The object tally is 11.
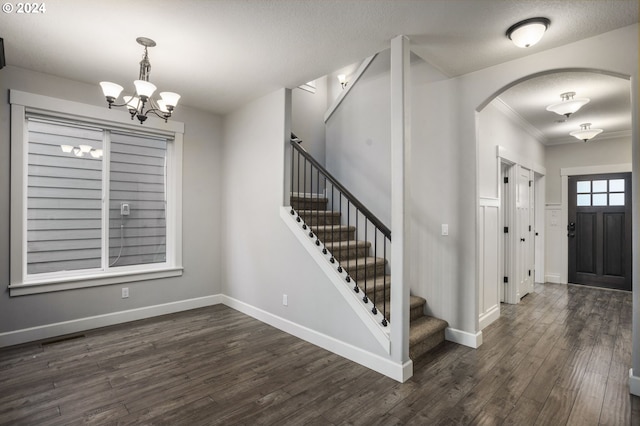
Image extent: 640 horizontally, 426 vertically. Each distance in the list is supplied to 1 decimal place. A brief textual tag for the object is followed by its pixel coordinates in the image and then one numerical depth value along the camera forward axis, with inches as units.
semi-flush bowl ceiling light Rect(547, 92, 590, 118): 148.2
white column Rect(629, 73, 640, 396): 91.2
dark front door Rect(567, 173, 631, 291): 226.1
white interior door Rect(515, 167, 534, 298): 193.9
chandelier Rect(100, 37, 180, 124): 97.7
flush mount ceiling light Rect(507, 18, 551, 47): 89.3
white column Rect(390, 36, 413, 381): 101.1
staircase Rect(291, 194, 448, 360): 120.3
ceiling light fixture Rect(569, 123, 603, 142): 198.5
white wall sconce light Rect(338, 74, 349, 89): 207.3
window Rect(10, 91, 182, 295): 131.9
